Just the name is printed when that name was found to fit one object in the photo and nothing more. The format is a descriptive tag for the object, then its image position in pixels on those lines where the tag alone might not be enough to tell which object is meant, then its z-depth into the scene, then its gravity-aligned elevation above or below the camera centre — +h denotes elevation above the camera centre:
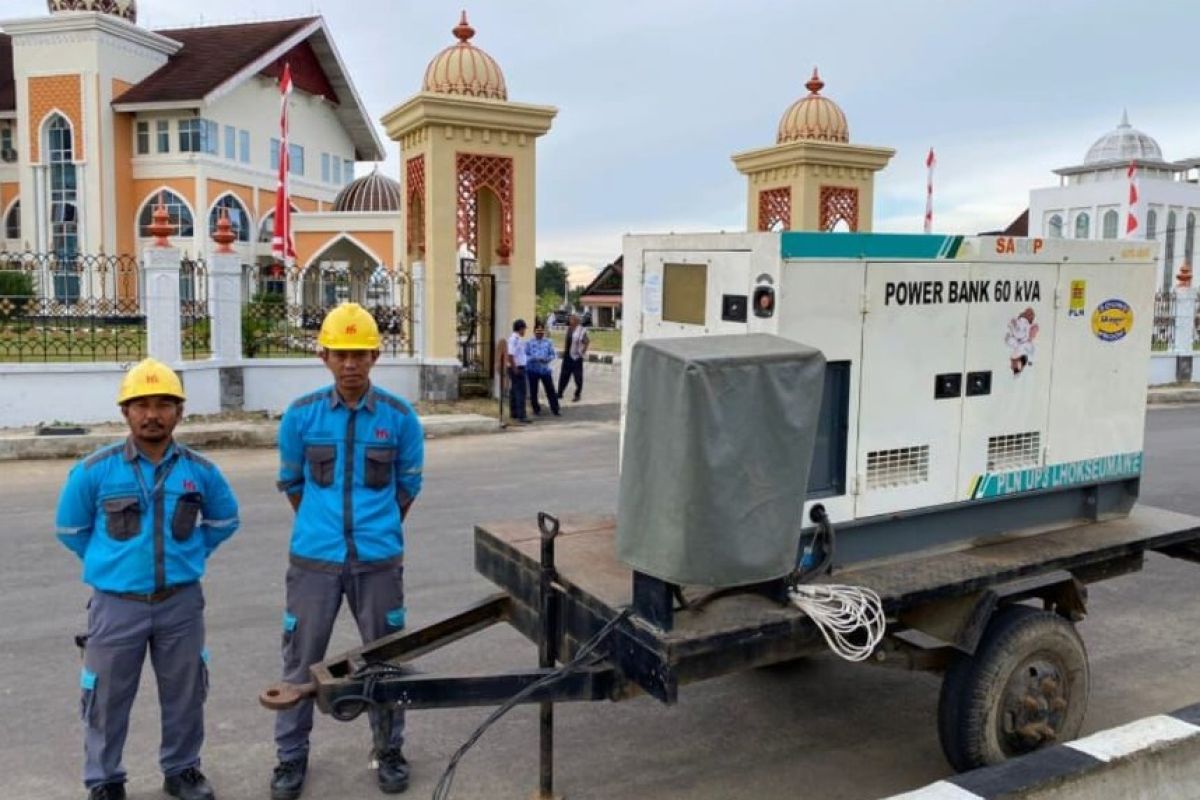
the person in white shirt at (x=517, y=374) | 14.98 -1.03
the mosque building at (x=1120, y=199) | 47.75 +5.53
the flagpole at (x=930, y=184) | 24.33 +3.02
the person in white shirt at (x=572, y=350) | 17.61 -0.79
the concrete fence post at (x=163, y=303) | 12.52 -0.08
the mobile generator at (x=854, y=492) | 2.96 -0.63
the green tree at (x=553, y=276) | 103.00 +2.85
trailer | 3.10 -1.09
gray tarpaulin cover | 2.85 -0.43
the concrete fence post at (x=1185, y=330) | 21.73 -0.29
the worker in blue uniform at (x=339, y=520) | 3.80 -0.82
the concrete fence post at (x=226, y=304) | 13.29 -0.08
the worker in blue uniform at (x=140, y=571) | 3.54 -0.96
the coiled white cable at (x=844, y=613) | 3.27 -0.98
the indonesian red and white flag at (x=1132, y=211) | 21.42 +2.18
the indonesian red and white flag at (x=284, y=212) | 18.12 +1.57
